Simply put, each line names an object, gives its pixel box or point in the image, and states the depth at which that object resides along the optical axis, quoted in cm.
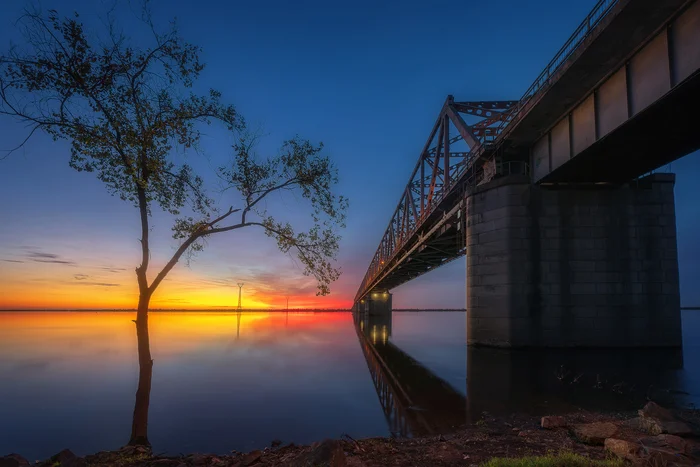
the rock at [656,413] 759
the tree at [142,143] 1015
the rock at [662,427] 695
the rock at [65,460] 672
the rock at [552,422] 848
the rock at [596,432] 700
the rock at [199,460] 736
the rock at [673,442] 601
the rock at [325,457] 553
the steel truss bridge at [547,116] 1586
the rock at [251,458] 716
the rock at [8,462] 659
